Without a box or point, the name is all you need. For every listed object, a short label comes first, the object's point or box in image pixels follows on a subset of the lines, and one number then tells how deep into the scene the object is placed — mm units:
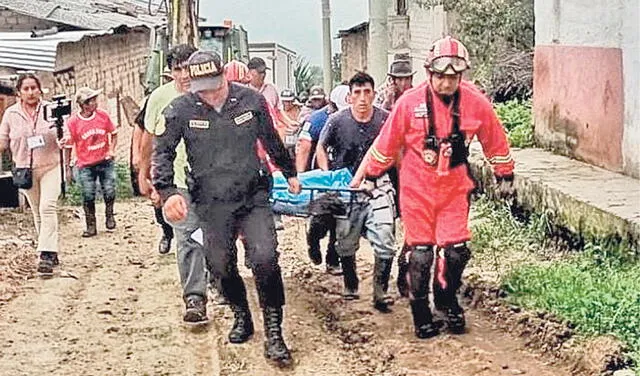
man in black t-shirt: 9219
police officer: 8000
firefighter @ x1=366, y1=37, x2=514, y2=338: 8086
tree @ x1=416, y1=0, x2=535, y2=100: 17719
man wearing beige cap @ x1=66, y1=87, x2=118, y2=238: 15008
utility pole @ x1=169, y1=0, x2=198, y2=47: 21578
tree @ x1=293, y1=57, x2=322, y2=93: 51500
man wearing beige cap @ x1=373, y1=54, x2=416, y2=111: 10734
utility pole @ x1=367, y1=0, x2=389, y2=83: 14875
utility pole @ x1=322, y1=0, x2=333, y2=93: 28578
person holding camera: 11445
